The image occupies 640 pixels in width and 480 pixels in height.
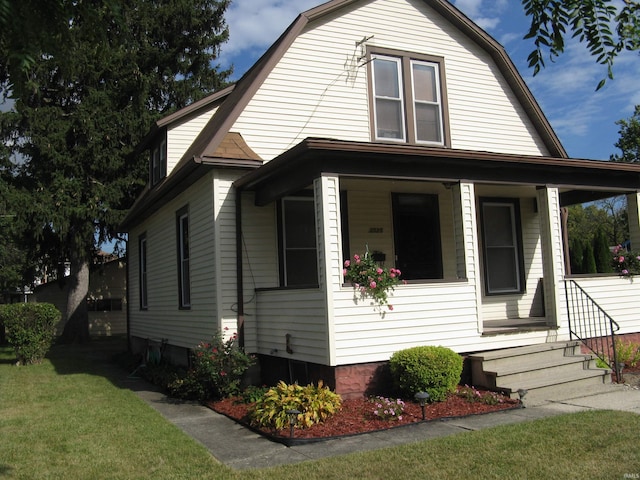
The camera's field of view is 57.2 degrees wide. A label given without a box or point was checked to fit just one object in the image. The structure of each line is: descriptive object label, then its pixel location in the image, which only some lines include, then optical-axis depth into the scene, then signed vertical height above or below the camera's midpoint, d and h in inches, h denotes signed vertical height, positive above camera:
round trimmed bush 313.0 -47.4
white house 337.7 +63.6
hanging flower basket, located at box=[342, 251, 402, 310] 326.6 +3.9
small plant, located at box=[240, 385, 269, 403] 356.2 -63.3
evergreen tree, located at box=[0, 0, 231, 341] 802.2 +222.6
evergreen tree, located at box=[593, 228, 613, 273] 873.5 +36.2
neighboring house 1133.7 +0.8
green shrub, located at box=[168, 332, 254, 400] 366.0 -48.4
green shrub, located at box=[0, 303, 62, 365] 603.2 -27.8
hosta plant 281.3 -58.0
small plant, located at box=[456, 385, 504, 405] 315.6 -63.6
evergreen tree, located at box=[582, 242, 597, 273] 860.8 +22.4
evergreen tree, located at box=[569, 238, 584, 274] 941.2 +32.8
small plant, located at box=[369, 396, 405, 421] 294.7 -63.4
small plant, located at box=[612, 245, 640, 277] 431.5 +8.7
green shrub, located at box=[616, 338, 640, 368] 390.9 -53.8
